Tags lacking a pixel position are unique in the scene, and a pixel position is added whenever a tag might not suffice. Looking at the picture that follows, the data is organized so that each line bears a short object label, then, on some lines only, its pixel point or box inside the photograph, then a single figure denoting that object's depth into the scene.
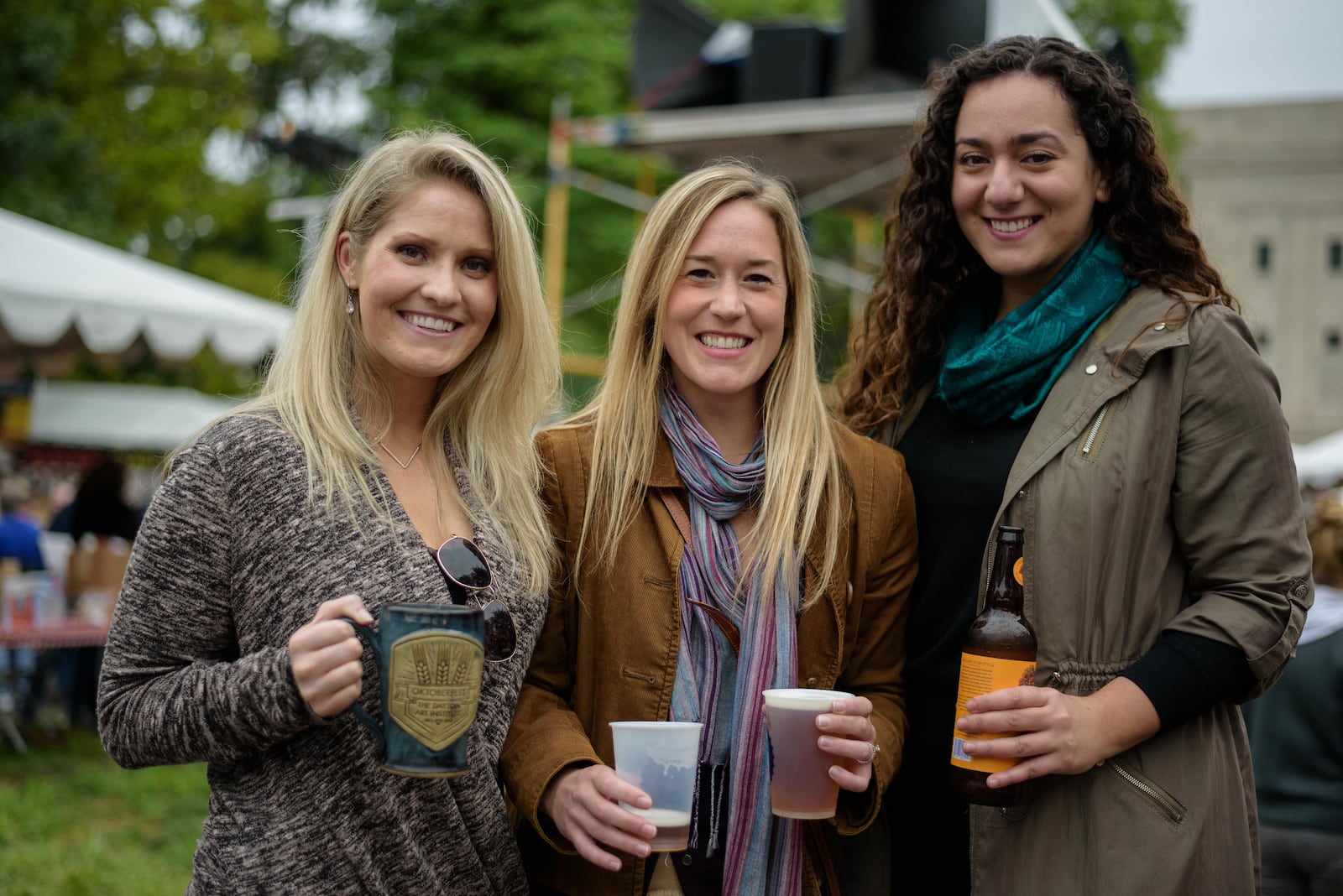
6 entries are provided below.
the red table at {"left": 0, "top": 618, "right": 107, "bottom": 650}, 7.38
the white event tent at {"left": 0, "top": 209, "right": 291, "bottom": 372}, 6.98
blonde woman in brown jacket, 2.37
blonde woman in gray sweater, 2.05
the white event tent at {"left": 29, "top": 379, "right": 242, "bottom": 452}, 15.77
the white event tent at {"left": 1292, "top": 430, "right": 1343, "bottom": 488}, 12.22
